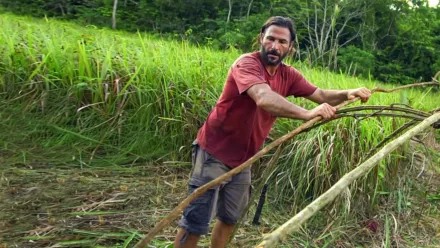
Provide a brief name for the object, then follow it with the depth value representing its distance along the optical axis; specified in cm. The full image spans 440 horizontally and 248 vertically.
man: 181
